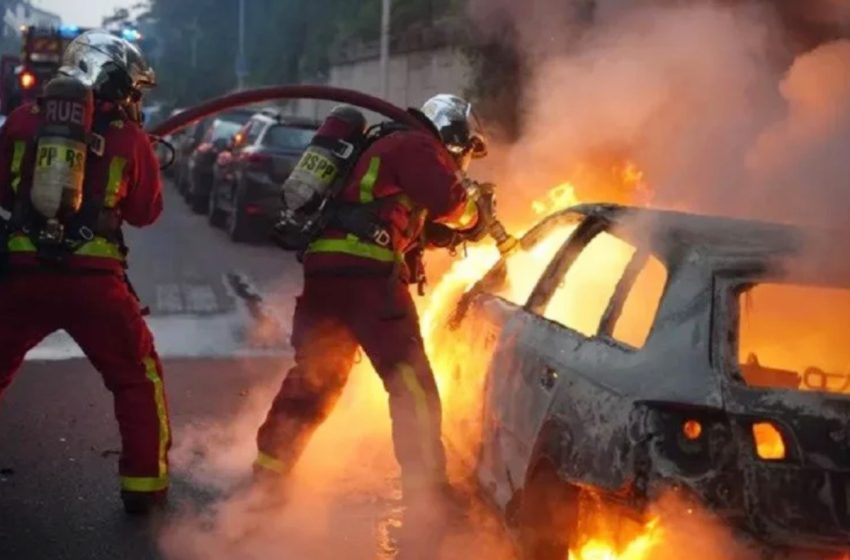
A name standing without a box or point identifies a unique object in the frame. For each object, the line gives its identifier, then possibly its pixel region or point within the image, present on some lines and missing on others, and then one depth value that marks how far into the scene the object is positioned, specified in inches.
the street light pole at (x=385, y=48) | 1007.0
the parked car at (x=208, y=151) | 877.2
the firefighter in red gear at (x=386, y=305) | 220.8
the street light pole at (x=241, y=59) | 1761.8
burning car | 150.7
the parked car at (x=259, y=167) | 697.0
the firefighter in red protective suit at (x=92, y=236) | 208.7
